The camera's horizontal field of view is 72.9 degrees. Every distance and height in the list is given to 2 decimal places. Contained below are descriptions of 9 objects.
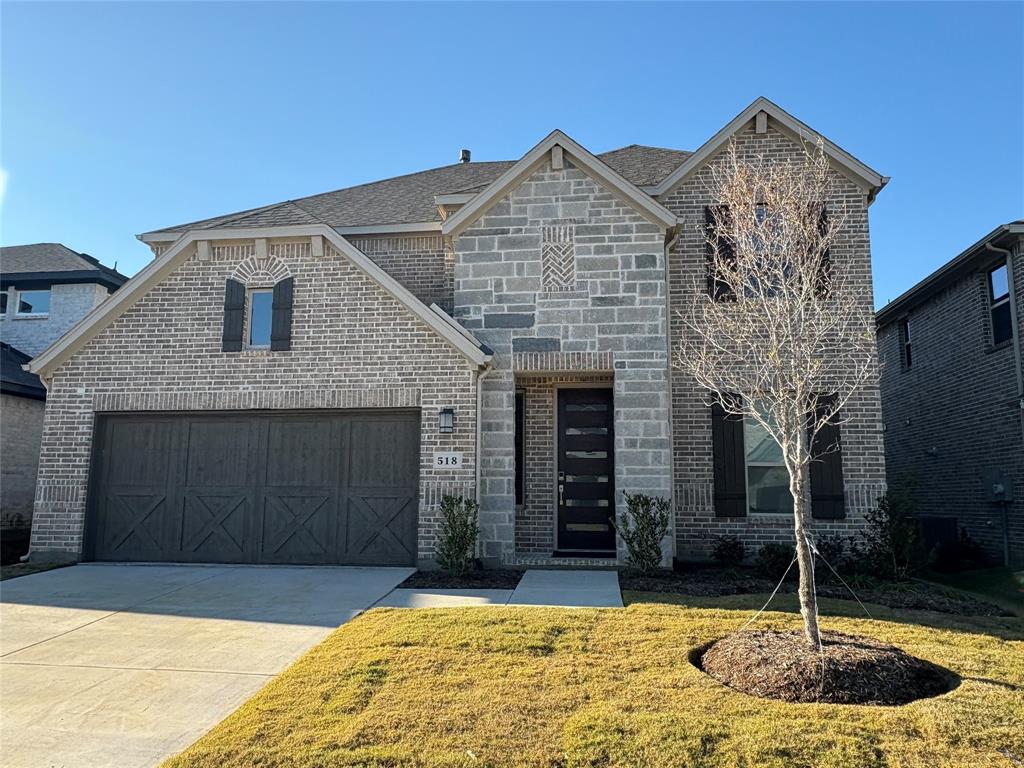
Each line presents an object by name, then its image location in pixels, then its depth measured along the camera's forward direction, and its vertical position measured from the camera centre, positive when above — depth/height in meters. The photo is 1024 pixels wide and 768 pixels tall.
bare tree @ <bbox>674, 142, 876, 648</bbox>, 6.00 +1.81
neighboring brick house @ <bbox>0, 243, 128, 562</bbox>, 16.26 +4.32
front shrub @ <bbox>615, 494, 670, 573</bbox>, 9.55 -0.83
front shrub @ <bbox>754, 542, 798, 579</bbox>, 9.58 -1.22
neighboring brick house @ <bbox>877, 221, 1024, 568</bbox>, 11.84 +1.56
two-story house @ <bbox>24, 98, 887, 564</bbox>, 10.24 +1.05
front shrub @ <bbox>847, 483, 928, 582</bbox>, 9.55 -0.95
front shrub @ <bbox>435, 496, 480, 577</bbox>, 9.34 -0.91
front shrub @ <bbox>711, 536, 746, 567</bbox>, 10.52 -1.22
